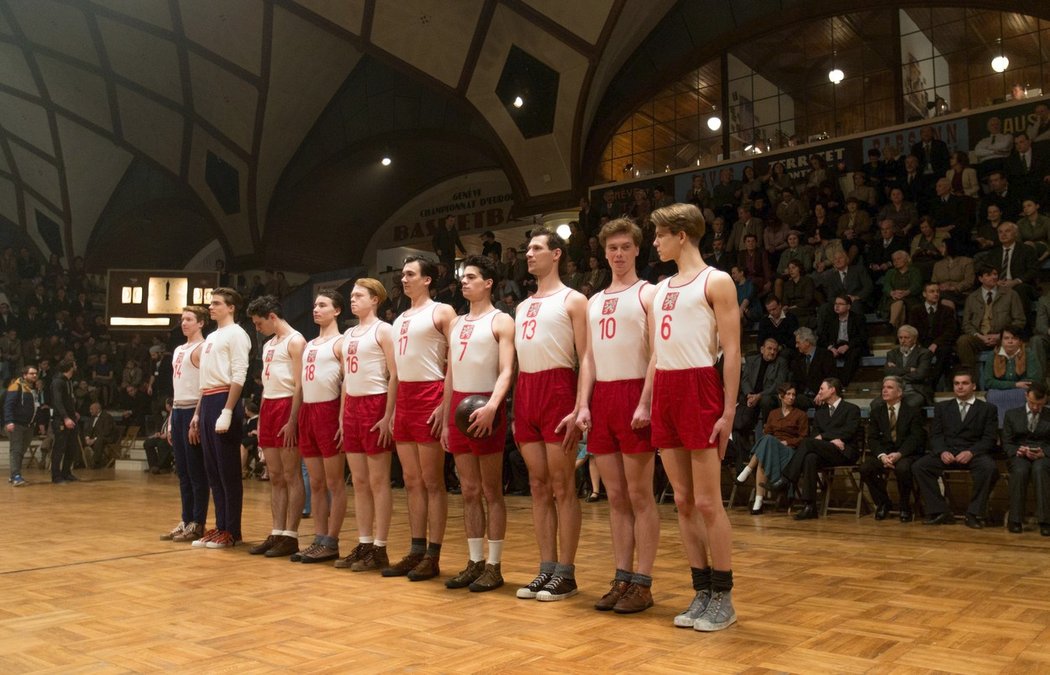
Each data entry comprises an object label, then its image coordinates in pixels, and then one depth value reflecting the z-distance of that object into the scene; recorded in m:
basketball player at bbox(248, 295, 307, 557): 6.02
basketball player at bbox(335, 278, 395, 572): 5.40
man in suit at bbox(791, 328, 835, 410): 9.62
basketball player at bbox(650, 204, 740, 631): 3.80
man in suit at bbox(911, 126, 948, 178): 11.57
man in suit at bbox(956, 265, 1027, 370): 8.96
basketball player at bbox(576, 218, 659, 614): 4.14
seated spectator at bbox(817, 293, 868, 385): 9.77
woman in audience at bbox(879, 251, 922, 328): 9.94
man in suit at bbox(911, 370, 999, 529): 7.58
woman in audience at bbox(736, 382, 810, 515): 8.66
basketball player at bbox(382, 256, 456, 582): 5.08
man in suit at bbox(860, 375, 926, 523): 7.99
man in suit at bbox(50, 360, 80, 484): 12.74
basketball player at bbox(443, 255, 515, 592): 4.73
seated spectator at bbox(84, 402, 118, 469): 16.08
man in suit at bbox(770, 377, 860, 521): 8.31
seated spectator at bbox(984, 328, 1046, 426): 8.27
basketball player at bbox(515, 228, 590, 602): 4.42
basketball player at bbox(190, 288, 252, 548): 6.41
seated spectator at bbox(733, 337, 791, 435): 9.35
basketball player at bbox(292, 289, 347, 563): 5.73
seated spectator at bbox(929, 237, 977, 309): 9.82
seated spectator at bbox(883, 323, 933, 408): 8.76
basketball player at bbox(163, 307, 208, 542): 6.74
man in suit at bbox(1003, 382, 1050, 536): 7.15
